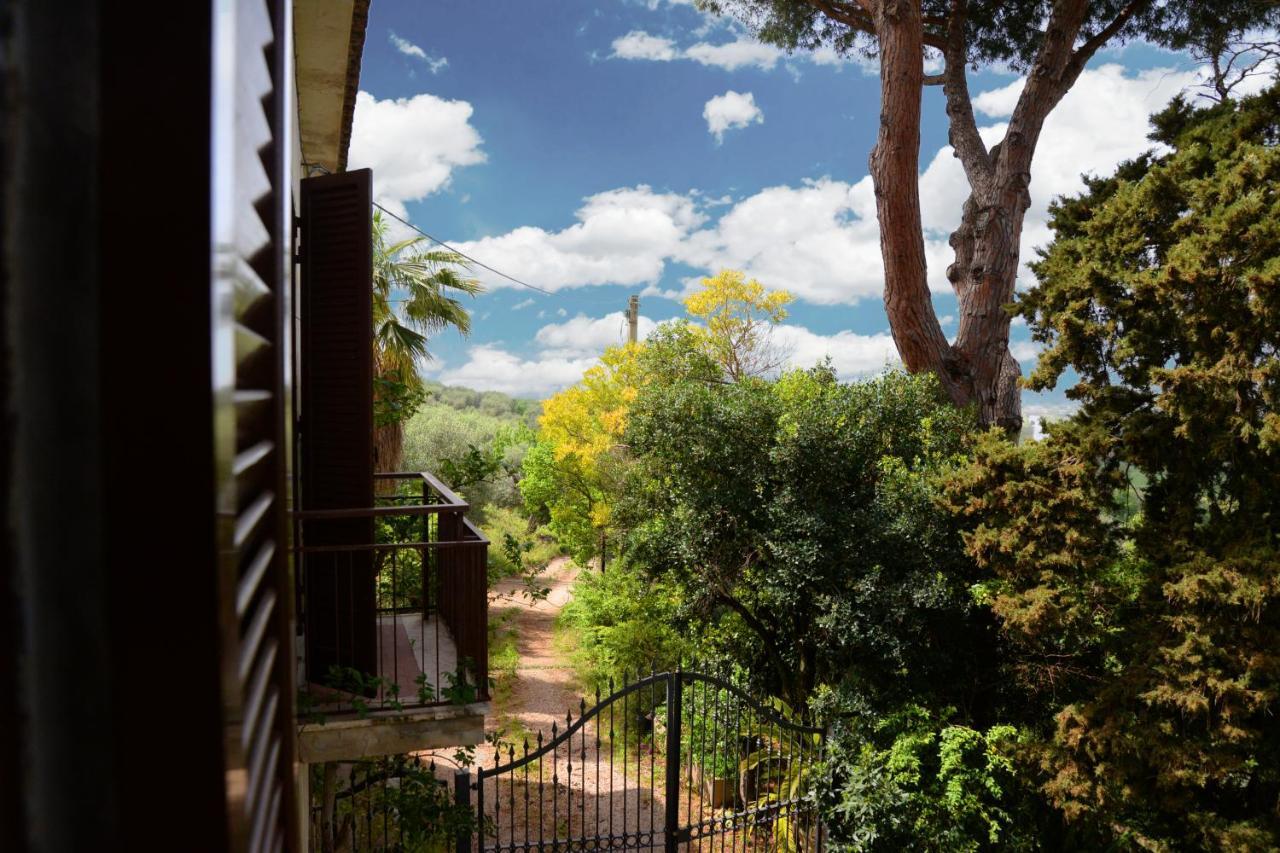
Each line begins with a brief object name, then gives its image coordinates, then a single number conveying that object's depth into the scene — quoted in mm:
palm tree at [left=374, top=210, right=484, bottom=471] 11383
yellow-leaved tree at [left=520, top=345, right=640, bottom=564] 18578
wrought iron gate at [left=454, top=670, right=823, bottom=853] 7387
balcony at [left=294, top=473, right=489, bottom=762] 4457
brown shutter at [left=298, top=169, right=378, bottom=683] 4750
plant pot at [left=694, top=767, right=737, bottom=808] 9492
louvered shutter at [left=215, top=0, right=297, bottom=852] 577
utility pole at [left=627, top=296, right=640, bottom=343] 21562
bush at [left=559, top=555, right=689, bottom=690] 12305
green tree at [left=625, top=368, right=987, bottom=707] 7738
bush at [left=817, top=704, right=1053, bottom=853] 6883
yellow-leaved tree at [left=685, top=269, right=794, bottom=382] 19312
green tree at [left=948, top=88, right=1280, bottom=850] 5785
